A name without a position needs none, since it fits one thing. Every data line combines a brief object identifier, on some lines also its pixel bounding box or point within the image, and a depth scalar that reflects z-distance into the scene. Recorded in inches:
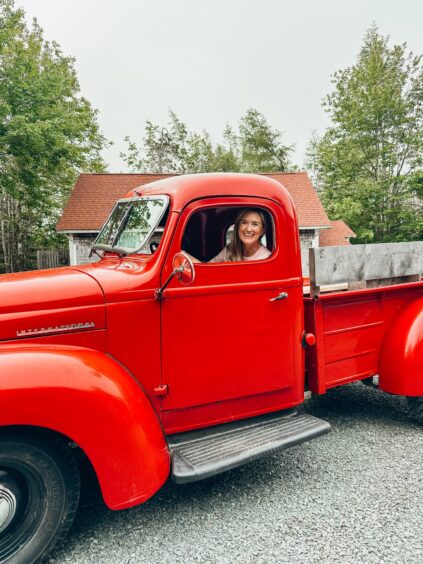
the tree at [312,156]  1530.5
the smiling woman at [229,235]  108.0
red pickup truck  77.0
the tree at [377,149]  804.0
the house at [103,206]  595.5
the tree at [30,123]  544.4
